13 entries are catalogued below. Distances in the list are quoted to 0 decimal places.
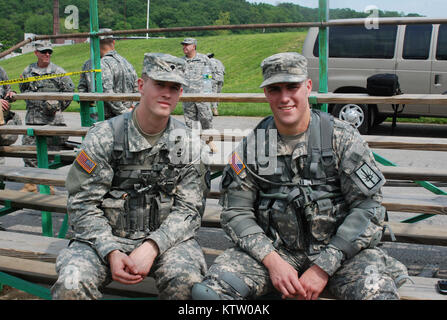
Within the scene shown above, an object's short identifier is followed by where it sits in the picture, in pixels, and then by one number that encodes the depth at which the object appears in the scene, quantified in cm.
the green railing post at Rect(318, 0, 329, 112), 374
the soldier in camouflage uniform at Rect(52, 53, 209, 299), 257
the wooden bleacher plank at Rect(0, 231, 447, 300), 252
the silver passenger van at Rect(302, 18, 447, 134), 900
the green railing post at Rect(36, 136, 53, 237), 439
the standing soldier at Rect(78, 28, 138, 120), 627
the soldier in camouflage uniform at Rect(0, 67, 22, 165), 571
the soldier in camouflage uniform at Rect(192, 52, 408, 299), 238
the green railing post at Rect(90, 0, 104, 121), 467
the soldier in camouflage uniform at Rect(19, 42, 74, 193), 688
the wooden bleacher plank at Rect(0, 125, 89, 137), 425
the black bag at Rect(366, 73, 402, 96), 353
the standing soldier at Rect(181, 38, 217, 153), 904
